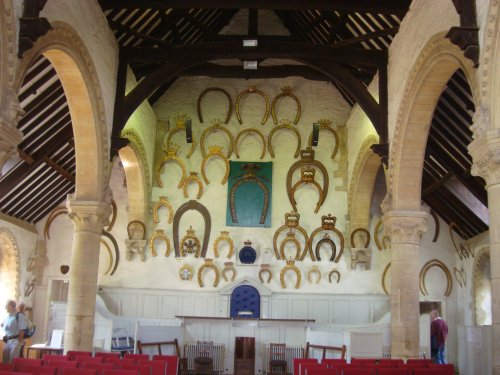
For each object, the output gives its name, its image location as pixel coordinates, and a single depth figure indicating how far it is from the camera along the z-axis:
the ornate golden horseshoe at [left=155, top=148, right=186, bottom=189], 15.29
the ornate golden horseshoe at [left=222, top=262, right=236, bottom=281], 14.80
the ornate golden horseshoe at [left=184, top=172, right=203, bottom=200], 15.26
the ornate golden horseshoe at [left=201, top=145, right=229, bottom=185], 15.32
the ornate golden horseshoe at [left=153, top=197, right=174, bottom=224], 15.11
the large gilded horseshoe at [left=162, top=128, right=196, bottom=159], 15.47
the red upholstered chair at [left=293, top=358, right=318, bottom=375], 7.50
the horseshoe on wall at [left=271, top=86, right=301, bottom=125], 15.62
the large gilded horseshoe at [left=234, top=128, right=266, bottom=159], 15.48
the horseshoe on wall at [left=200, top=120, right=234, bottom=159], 15.48
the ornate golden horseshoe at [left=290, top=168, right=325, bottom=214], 15.08
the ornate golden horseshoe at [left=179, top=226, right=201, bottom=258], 14.91
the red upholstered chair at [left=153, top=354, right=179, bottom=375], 7.36
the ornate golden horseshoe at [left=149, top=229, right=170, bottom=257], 14.97
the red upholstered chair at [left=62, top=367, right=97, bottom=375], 5.64
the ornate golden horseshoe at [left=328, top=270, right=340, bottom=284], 14.78
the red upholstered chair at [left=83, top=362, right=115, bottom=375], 6.25
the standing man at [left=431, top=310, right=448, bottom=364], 11.48
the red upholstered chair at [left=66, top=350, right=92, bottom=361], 7.19
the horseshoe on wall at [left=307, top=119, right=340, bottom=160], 15.40
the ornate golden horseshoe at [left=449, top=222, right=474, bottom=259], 14.61
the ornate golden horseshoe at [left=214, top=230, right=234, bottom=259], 14.86
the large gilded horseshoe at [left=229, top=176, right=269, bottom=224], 15.12
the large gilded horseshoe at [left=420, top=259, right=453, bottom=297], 15.02
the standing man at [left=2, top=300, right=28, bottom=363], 8.80
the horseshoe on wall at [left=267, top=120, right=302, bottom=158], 15.45
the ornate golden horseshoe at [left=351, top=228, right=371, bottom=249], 14.77
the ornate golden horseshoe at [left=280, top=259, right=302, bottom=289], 14.70
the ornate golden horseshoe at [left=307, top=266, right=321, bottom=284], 14.77
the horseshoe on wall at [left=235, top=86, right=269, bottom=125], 15.62
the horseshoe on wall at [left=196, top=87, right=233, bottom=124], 15.65
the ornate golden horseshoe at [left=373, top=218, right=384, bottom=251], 14.98
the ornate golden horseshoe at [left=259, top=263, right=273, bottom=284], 14.77
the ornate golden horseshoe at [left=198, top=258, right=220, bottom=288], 14.76
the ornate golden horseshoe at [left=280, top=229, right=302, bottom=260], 14.85
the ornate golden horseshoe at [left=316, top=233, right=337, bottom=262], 14.84
